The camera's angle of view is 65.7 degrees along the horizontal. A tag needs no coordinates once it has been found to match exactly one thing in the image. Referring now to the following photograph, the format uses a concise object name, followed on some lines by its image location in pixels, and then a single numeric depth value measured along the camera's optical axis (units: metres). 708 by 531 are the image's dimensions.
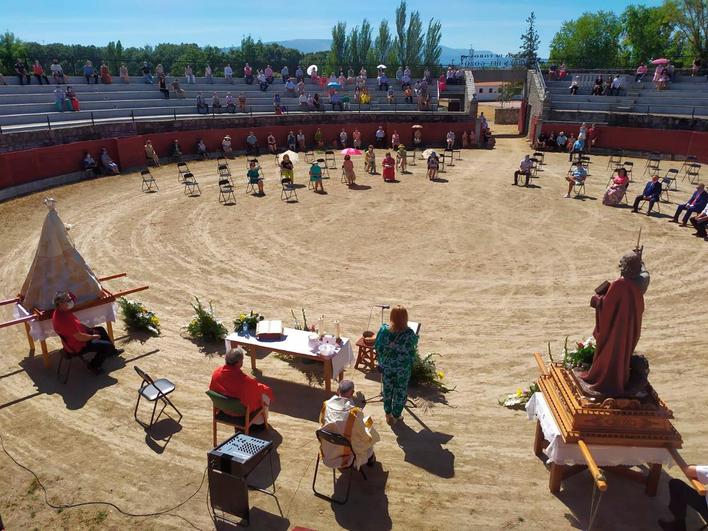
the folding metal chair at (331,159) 27.83
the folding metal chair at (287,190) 21.54
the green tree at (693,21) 52.19
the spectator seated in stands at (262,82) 37.03
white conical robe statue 9.63
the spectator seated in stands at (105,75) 31.97
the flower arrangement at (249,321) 9.59
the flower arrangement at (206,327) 10.46
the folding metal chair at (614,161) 26.69
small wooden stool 9.60
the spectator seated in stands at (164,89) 33.25
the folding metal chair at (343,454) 6.25
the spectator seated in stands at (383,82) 39.94
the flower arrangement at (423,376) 9.09
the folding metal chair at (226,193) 20.94
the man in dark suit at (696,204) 17.34
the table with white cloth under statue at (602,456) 6.04
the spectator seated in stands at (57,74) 30.09
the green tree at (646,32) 63.78
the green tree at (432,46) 71.94
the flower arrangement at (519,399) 8.33
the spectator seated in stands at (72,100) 27.94
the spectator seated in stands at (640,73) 35.53
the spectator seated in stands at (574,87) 36.50
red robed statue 5.84
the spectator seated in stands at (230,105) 33.09
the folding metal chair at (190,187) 22.03
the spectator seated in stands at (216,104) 32.75
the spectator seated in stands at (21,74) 29.38
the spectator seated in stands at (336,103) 35.97
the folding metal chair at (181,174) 23.83
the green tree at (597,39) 71.50
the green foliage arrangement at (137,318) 10.92
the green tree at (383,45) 76.12
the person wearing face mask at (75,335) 8.82
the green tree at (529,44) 49.59
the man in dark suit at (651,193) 18.88
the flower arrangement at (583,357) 6.64
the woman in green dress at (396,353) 7.58
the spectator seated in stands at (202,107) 32.59
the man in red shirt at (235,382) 7.13
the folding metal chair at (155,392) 7.83
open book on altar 9.02
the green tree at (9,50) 51.66
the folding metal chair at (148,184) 22.83
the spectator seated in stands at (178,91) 33.66
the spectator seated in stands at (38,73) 29.84
